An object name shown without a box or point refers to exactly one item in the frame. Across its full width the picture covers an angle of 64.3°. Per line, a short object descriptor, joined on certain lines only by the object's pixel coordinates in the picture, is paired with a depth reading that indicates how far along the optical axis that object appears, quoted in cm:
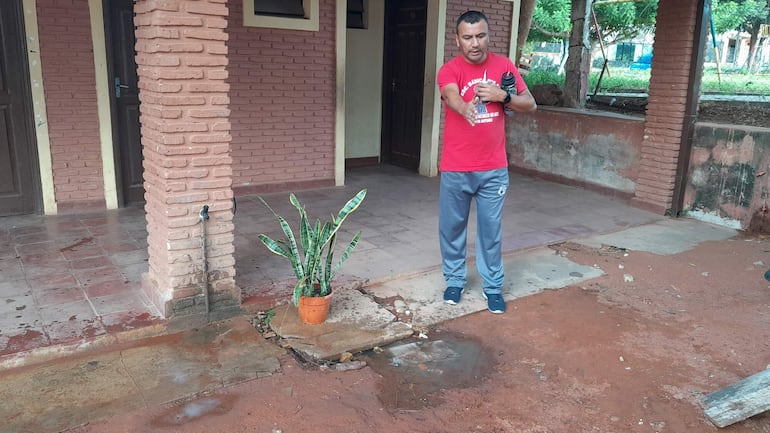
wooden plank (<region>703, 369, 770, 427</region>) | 295
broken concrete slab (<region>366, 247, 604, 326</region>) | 428
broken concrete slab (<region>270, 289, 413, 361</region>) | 364
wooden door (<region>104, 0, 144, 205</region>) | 619
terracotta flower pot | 384
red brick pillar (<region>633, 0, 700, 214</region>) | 660
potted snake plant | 380
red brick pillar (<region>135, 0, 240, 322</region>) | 346
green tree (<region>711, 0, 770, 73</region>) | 2595
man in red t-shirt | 376
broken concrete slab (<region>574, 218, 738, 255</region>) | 586
